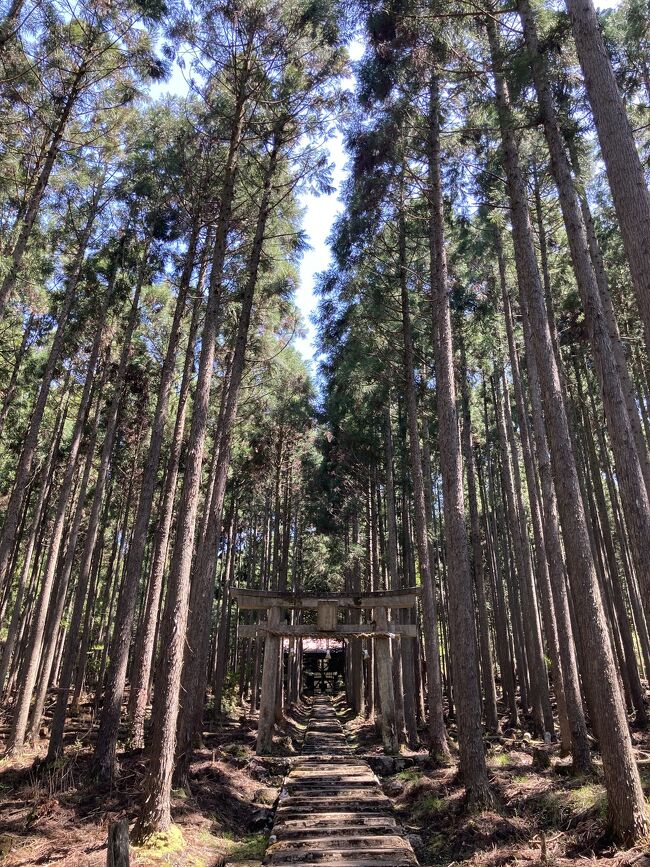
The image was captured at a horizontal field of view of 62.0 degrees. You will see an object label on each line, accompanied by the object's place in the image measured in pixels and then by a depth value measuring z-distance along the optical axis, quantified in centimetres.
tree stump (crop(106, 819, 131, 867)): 398
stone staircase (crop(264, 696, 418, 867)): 596
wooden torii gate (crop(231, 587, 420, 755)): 1376
